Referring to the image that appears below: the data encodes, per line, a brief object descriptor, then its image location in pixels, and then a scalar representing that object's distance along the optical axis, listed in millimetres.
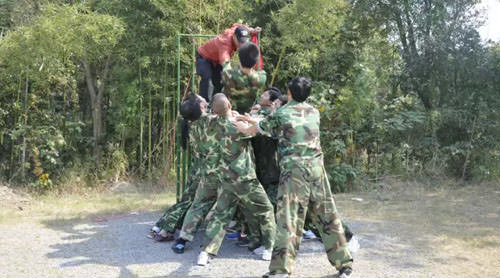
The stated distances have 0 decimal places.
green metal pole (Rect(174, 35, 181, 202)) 5746
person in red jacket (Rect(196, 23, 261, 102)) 5199
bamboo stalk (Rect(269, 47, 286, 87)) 8041
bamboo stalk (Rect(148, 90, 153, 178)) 8297
